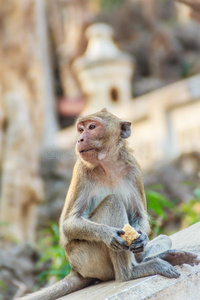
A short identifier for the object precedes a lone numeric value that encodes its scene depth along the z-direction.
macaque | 6.75
